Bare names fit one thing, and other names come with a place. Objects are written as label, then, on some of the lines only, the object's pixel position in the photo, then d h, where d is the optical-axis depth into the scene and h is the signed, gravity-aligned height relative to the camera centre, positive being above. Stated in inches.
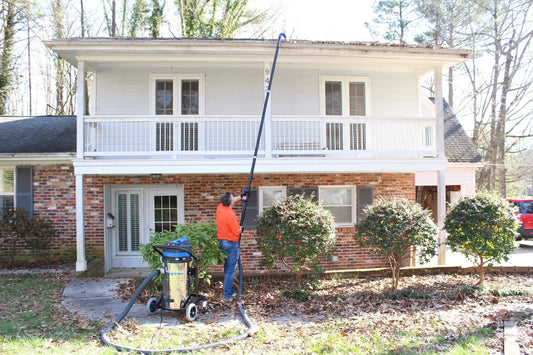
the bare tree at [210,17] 796.6 +327.7
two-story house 350.9 +39.6
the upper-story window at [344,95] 425.1 +89.9
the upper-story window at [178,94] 408.5 +88.4
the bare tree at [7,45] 701.9 +249.8
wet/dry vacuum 228.1 -55.6
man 268.1 -38.0
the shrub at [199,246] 270.8 -45.7
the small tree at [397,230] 298.2 -38.2
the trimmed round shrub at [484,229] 309.6 -39.1
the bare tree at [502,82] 824.9 +209.7
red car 587.8 -57.0
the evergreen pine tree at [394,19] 925.8 +374.7
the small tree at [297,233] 296.0 -39.3
